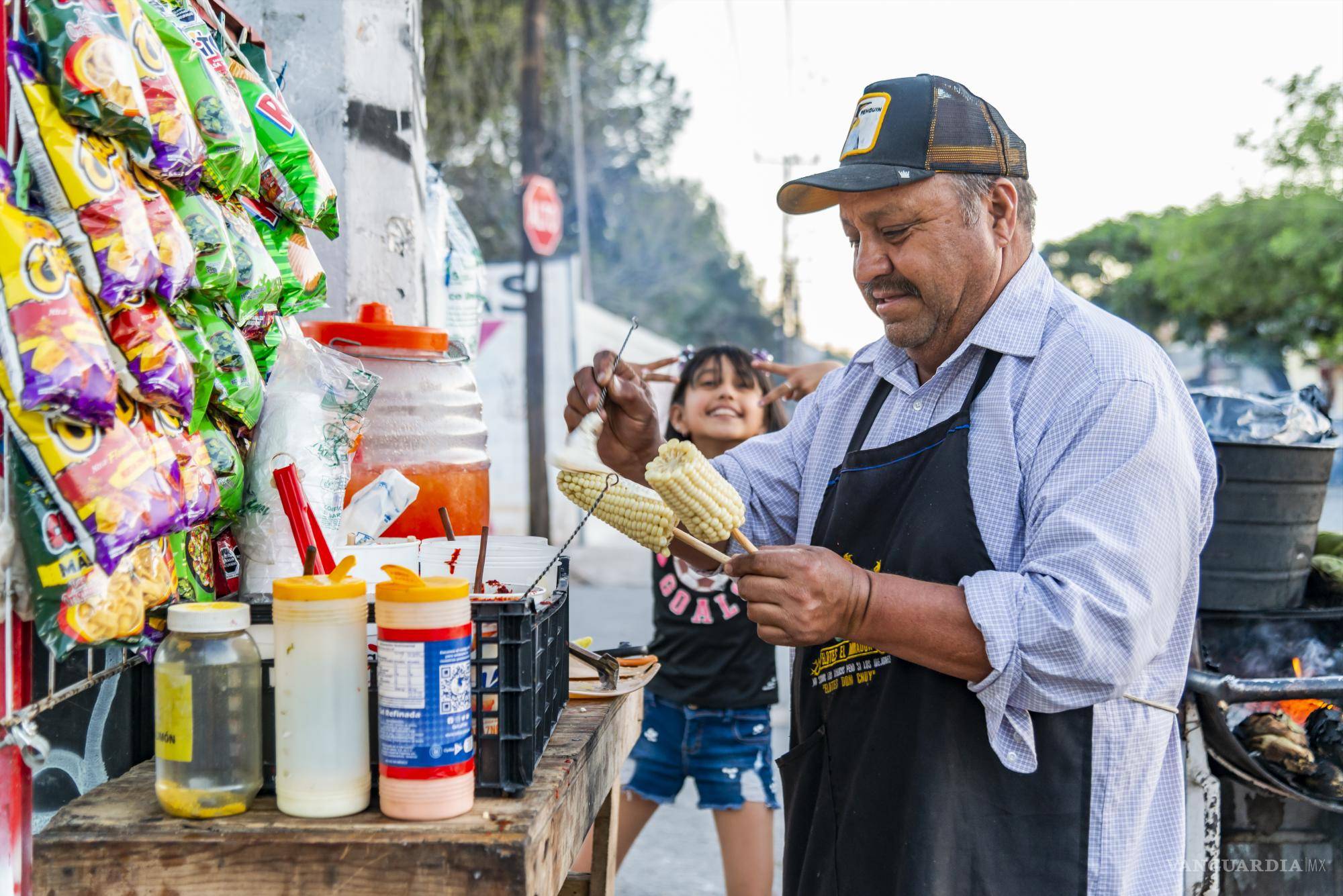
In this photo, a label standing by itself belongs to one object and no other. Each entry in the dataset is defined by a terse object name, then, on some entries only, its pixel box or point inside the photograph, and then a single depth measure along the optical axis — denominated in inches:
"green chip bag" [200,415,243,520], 72.0
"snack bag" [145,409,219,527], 64.2
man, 74.9
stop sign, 595.8
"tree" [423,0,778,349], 969.5
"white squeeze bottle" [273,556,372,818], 58.3
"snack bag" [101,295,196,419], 60.2
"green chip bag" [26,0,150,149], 57.0
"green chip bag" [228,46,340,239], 80.4
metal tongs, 90.2
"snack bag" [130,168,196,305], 62.2
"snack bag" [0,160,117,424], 53.8
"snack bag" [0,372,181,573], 56.0
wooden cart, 56.3
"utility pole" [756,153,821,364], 1360.7
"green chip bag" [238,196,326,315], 83.2
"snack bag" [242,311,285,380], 82.4
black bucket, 134.6
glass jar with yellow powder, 58.7
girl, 155.4
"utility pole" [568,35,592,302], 1115.9
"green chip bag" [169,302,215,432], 67.4
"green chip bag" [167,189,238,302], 67.2
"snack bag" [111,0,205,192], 61.8
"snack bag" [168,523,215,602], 69.9
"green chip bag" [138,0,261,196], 68.4
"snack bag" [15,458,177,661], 57.3
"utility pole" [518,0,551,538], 595.5
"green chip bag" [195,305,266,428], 71.3
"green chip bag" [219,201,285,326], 74.1
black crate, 61.5
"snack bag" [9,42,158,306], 56.7
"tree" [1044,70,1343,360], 952.3
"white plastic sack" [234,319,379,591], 76.2
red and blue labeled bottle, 57.6
